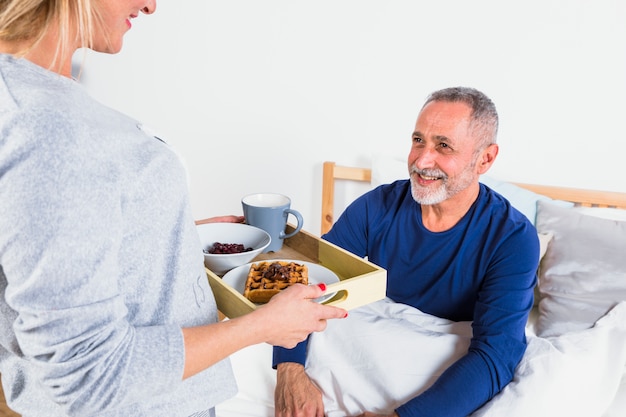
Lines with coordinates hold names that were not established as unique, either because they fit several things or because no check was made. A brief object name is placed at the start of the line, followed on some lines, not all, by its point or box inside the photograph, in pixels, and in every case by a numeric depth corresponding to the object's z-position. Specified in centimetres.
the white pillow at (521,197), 175
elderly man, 121
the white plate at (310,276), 102
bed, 123
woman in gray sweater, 53
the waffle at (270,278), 90
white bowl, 113
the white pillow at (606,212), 171
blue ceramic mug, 114
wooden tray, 90
